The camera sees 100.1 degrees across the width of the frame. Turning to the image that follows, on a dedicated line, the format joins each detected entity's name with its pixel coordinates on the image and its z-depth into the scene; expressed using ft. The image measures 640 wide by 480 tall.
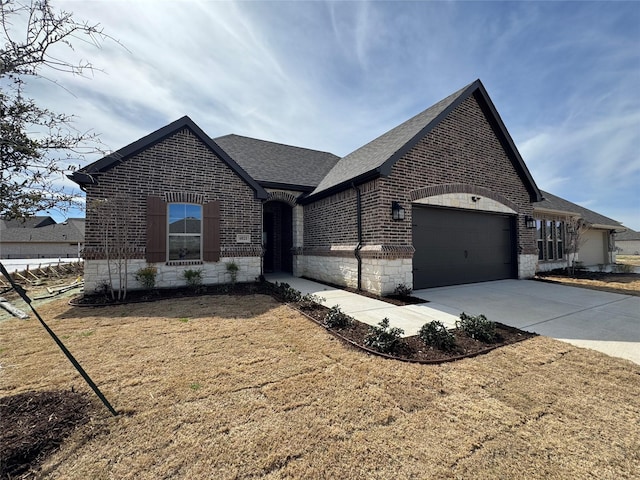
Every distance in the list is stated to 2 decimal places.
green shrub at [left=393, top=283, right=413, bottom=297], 24.82
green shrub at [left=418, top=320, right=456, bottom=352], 12.89
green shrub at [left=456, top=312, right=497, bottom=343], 13.92
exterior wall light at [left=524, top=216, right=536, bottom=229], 35.94
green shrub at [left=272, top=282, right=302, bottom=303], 22.70
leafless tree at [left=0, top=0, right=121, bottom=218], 6.73
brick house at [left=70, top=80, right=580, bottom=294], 25.20
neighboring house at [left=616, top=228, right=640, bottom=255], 159.44
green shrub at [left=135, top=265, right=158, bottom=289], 25.90
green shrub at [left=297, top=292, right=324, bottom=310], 20.17
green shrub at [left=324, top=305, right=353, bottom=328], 15.74
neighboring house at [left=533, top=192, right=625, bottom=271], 45.70
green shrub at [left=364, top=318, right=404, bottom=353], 12.45
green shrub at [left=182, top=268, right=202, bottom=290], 27.57
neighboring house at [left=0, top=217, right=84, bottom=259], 115.34
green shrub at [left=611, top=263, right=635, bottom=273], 46.83
